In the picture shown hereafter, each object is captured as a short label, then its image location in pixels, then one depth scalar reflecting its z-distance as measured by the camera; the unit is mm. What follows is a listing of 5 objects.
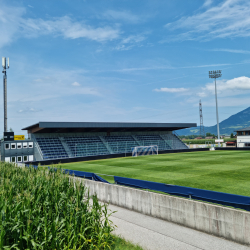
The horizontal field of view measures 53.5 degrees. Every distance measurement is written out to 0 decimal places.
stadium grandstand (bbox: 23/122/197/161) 46188
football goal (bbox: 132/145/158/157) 48938
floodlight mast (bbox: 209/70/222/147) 71450
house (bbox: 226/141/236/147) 86512
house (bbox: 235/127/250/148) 69000
